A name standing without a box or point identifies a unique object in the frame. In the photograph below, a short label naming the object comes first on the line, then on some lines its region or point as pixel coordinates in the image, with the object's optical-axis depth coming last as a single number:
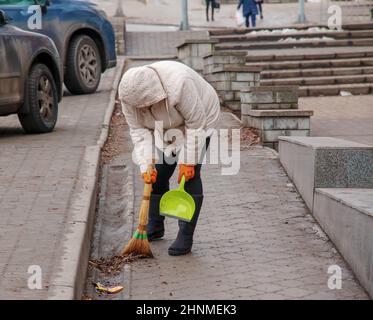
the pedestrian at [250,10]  25.48
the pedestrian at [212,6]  29.06
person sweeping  6.16
